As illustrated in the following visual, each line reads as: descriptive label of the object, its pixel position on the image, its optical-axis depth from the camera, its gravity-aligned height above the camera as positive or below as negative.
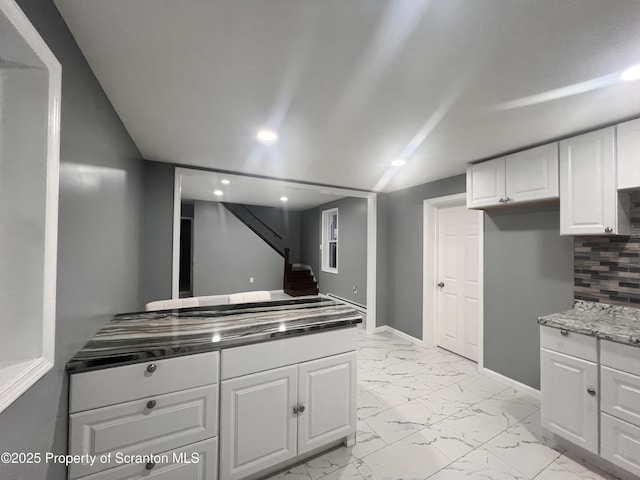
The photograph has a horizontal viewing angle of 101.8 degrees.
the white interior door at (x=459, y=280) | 3.26 -0.44
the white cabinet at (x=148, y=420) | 1.13 -0.83
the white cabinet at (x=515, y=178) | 2.23 +0.66
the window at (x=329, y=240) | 6.62 +0.16
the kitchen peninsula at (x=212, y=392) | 1.16 -0.77
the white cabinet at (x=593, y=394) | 1.52 -0.94
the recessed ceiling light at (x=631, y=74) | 1.33 +0.92
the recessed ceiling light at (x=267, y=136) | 2.14 +0.94
